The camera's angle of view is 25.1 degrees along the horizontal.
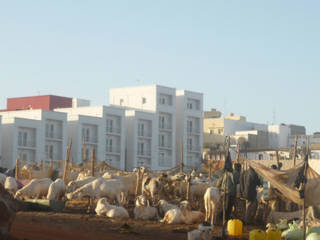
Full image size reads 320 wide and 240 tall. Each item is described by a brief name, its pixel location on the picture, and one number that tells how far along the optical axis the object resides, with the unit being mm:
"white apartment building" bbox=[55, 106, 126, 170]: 79312
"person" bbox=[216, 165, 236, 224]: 22984
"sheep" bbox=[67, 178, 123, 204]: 25844
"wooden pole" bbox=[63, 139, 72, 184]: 32625
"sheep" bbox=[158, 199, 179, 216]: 24072
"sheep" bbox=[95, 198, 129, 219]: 23375
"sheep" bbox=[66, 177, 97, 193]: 28141
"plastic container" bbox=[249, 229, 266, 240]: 16875
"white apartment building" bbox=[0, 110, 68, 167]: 70500
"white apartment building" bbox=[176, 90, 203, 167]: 90688
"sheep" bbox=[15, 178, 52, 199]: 27770
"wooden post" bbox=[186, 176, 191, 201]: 29016
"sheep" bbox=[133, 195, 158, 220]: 23500
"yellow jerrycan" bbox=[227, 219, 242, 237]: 19219
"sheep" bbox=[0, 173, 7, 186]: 31005
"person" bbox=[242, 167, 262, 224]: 23734
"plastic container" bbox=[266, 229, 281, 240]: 17302
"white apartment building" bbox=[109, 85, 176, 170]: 86438
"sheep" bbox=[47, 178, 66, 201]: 26698
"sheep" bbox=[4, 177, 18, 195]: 28784
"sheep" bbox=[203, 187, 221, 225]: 22875
